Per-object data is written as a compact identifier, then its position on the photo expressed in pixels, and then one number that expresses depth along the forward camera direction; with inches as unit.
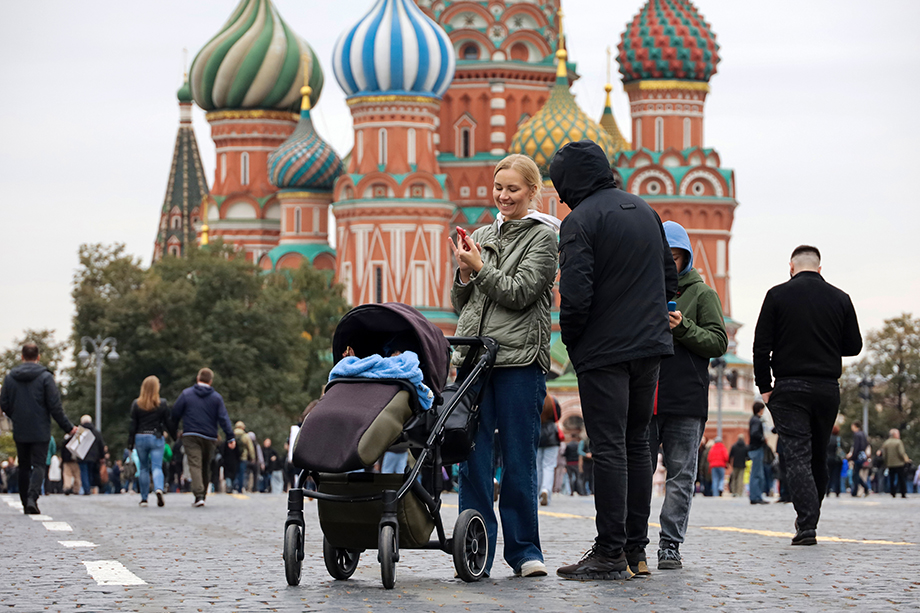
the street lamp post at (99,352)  1972.9
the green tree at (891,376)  3041.3
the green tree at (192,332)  2213.3
